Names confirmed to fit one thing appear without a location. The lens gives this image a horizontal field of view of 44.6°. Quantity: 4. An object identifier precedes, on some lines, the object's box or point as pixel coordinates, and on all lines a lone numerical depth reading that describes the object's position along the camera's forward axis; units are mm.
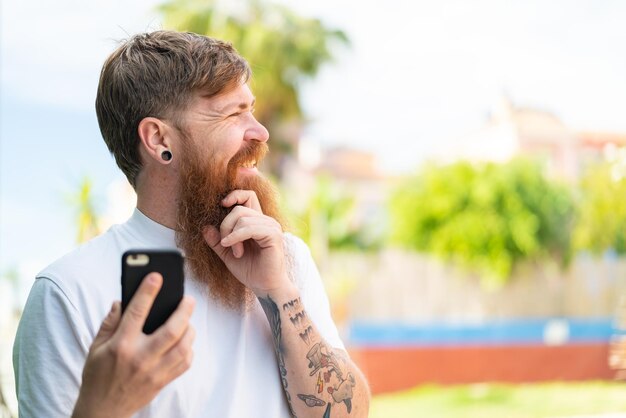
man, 1078
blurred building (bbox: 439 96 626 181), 18094
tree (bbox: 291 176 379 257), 12336
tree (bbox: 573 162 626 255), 10172
